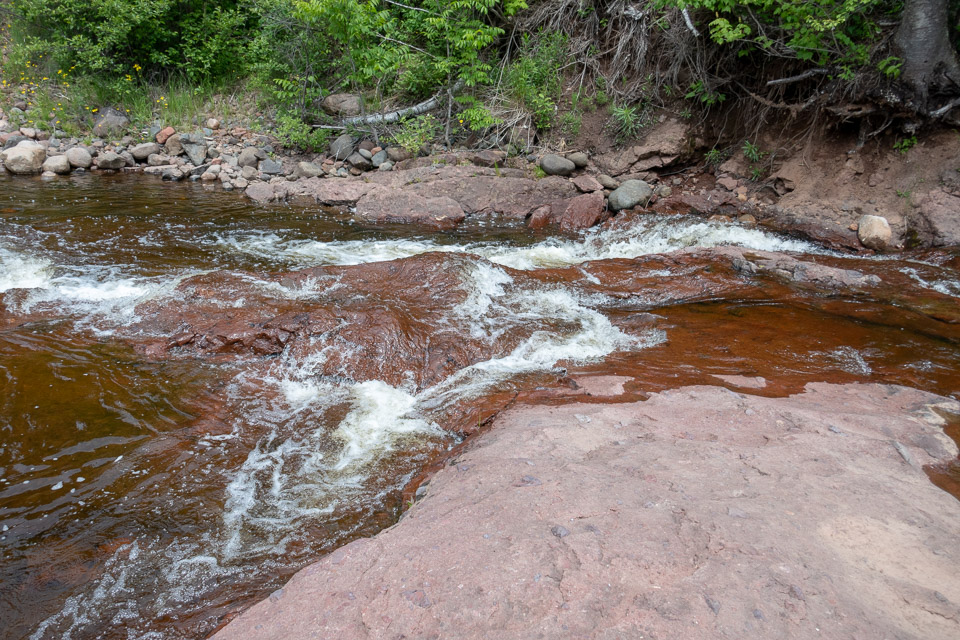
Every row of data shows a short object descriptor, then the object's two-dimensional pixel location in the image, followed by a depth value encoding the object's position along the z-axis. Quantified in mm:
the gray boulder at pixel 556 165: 9266
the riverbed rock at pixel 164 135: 11117
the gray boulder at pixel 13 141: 10398
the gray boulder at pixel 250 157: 10469
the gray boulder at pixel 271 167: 10211
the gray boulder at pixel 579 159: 9430
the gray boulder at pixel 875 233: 6812
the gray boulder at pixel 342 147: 10383
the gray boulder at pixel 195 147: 10617
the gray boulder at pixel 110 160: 10266
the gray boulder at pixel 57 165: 9750
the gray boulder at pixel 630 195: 8336
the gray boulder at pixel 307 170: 9961
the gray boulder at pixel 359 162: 10047
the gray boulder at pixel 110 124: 11188
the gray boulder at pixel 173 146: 10914
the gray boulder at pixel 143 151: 10711
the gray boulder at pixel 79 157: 10098
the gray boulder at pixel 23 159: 9500
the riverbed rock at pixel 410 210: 8289
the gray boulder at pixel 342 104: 11039
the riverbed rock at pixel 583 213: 8086
